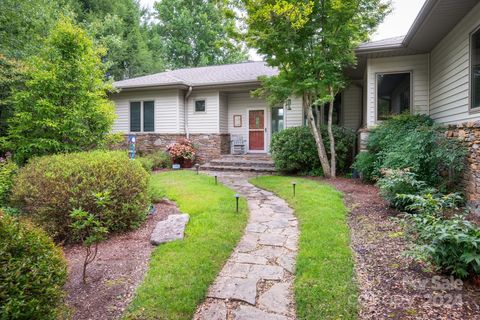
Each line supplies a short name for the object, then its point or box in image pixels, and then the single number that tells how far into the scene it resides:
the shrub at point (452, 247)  2.47
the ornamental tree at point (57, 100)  5.58
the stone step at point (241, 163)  10.48
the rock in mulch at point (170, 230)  3.72
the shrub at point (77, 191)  3.82
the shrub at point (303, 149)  9.03
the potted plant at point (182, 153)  11.36
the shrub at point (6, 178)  4.83
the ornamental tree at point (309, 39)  7.05
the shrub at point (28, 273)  1.66
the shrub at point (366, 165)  7.42
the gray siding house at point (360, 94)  5.33
